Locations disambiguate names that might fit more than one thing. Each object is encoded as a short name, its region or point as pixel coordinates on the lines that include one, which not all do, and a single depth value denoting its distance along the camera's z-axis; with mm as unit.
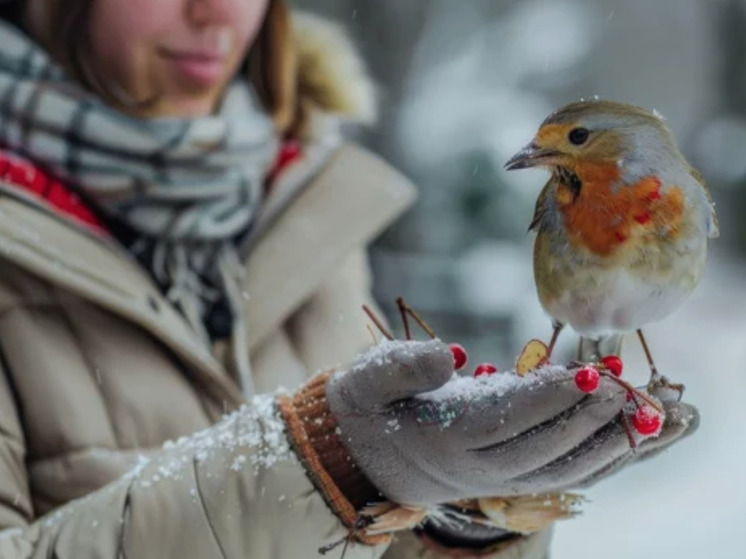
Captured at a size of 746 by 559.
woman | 1256
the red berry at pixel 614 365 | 1080
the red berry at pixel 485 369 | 1165
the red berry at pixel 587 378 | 1063
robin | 1023
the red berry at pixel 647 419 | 1076
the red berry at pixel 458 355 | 1177
